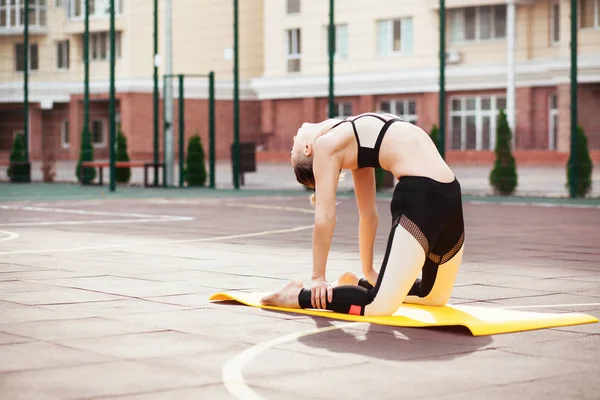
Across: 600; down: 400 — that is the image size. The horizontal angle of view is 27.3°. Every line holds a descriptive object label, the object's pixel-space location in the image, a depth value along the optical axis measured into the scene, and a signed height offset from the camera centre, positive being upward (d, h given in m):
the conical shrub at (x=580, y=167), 21.95 -0.50
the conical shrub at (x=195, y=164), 27.83 -0.58
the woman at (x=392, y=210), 6.90 -0.41
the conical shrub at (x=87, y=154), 29.64 -0.39
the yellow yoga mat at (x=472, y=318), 6.70 -1.01
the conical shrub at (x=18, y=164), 32.19 -0.68
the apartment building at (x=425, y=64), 42.28 +2.82
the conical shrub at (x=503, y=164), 23.47 -0.48
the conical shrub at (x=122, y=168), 30.23 -0.73
